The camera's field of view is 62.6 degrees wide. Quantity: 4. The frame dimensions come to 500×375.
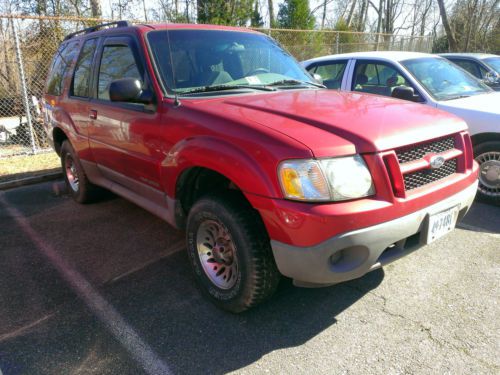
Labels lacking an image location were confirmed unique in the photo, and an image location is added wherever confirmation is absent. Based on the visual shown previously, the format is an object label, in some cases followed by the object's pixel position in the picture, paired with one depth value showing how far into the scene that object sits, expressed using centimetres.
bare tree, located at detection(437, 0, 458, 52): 1855
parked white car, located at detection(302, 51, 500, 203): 461
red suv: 223
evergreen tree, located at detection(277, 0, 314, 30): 2247
